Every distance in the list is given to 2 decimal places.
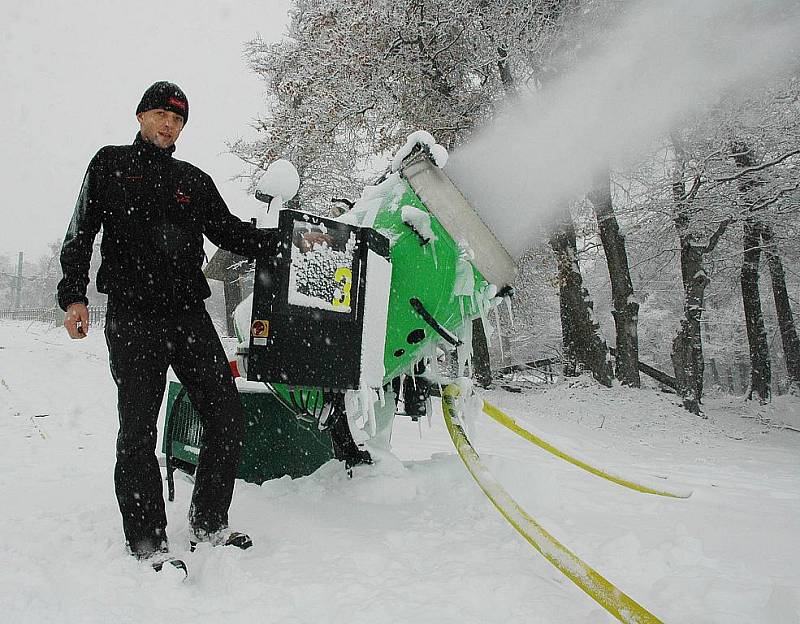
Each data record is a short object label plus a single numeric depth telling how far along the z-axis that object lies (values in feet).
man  6.16
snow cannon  6.70
